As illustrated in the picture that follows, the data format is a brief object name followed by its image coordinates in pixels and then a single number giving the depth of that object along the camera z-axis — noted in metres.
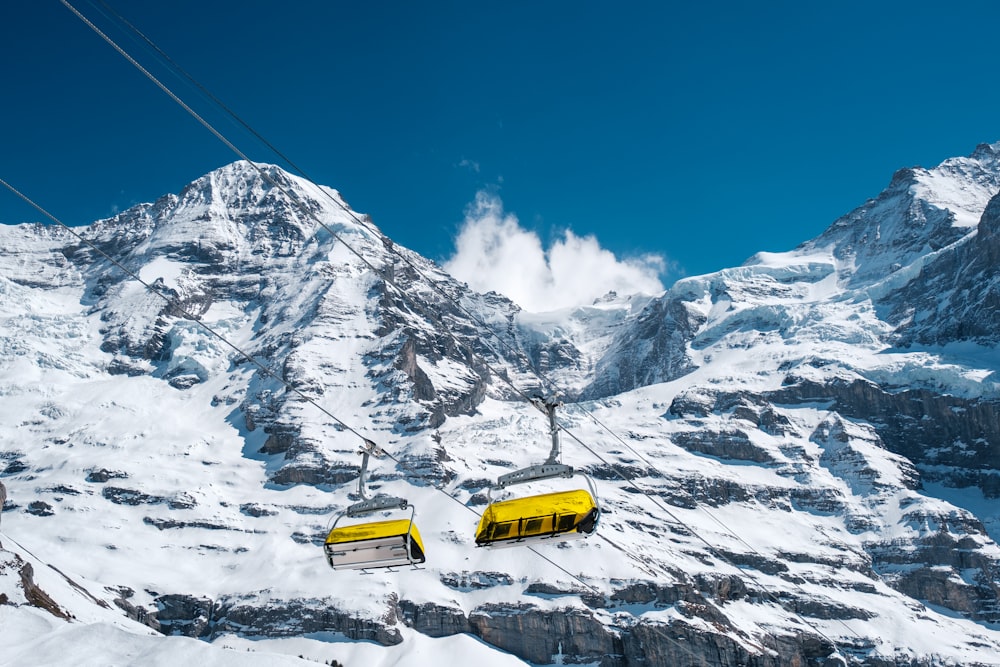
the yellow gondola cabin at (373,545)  30.92
